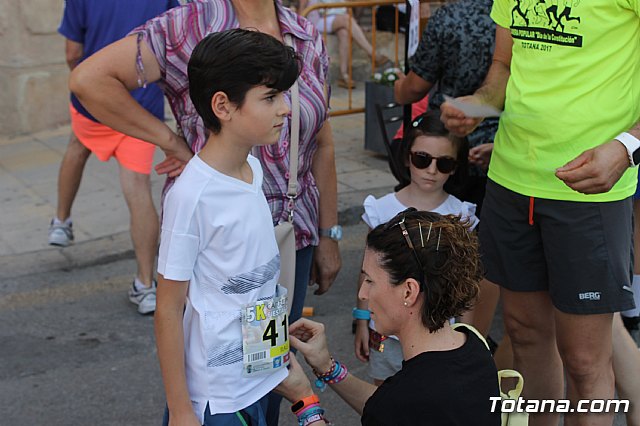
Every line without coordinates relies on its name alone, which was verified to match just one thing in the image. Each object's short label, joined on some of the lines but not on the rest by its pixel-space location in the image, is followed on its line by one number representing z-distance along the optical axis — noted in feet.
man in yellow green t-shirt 9.84
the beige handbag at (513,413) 8.09
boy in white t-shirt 8.11
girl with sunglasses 12.53
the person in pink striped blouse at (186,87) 9.93
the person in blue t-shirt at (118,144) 17.38
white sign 14.75
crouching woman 7.55
